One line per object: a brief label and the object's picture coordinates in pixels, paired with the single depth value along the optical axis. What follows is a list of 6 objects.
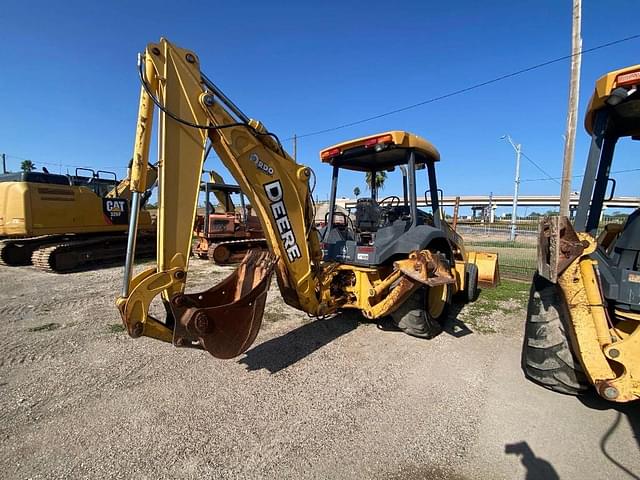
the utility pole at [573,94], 9.10
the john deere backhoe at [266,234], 2.84
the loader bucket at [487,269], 6.19
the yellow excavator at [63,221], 8.76
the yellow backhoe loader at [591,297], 2.33
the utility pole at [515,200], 24.40
